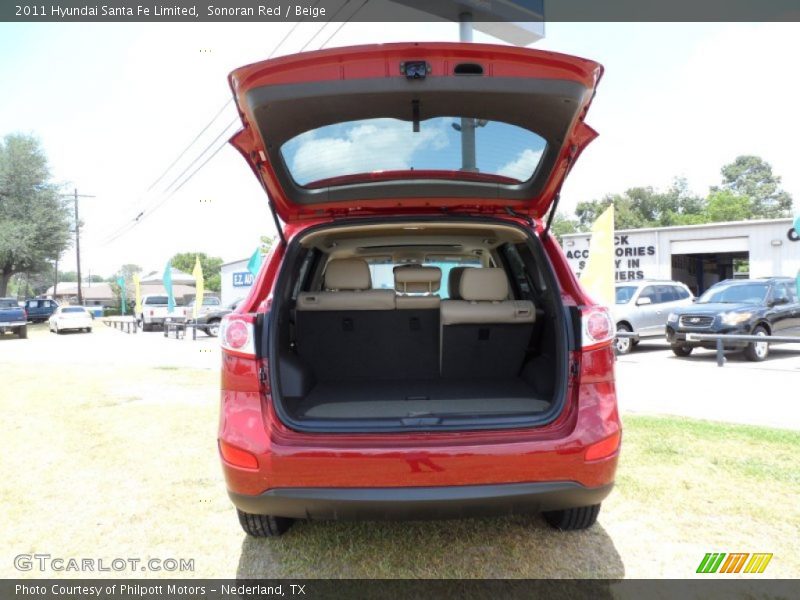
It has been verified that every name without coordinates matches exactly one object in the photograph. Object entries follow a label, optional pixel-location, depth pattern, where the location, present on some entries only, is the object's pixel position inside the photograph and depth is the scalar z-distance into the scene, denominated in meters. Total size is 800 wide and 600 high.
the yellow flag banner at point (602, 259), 8.51
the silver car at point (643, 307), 12.13
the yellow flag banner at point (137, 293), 27.79
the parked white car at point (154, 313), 25.80
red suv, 2.08
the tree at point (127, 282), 79.32
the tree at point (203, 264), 103.56
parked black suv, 10.30
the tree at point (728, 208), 55.31
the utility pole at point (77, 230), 35.60
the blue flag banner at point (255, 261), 13.89
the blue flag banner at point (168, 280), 18.41
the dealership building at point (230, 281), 35.62
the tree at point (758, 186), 61.25
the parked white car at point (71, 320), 25.48
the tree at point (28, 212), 32.31
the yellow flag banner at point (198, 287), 15.32
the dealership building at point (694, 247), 18.23
